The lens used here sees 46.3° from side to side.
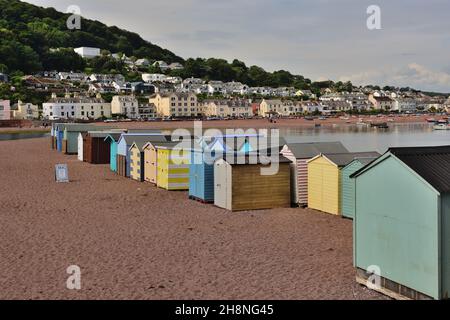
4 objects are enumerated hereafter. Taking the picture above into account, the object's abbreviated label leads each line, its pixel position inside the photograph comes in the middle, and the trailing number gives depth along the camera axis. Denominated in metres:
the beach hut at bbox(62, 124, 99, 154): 40.53
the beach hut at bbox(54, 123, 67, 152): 43.31
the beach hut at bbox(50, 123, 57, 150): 46.59
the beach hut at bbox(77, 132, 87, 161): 34.06
